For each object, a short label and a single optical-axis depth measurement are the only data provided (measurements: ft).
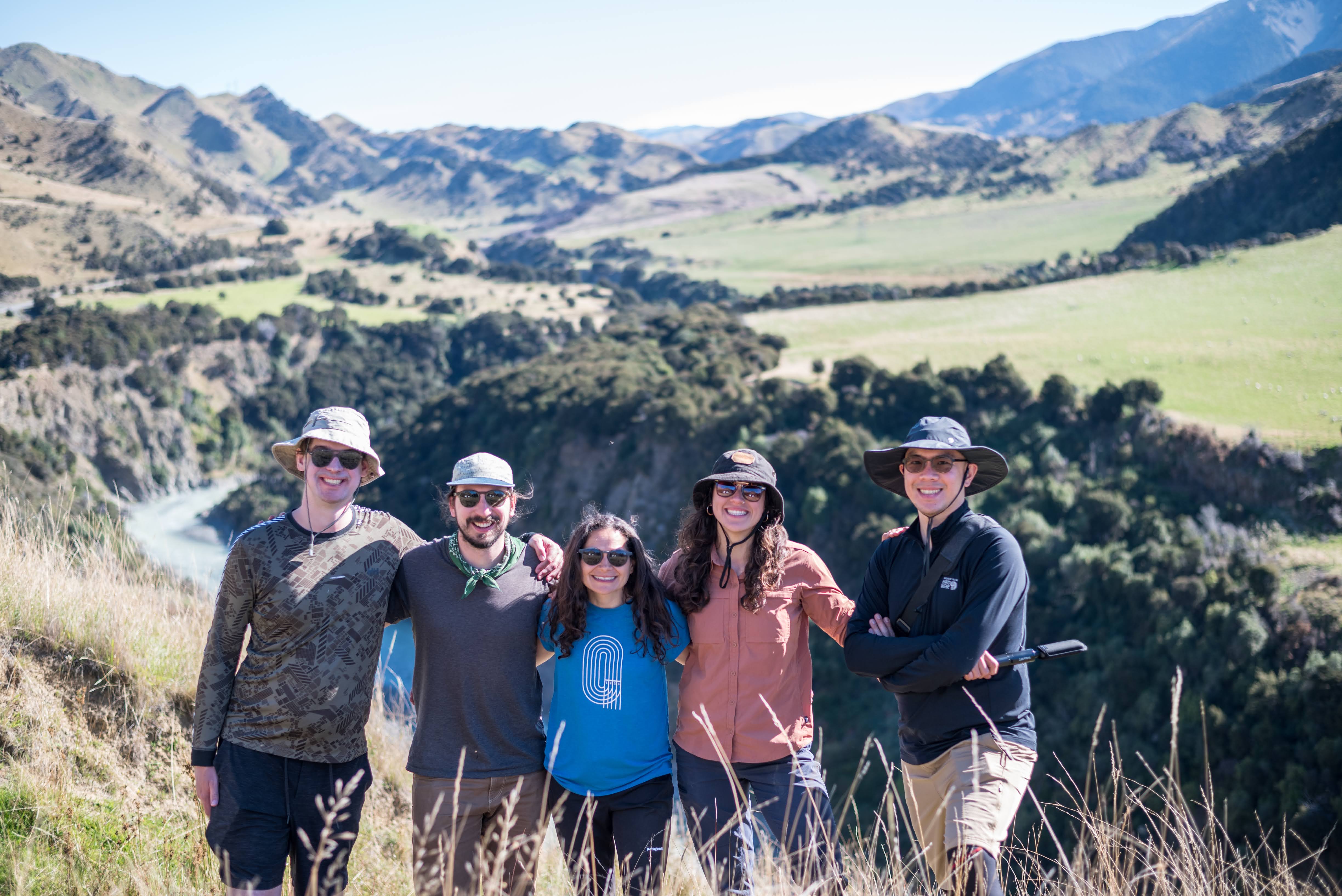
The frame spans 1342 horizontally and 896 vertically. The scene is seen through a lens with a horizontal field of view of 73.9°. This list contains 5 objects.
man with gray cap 10.57
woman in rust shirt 11.53
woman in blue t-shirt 10.82
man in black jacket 10.57
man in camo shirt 9.87
